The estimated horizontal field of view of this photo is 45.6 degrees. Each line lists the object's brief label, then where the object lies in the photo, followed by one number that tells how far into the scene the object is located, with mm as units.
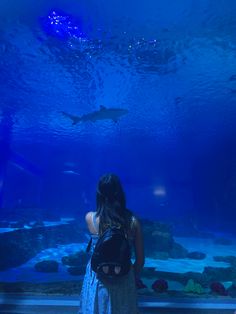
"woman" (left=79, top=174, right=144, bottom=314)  2242
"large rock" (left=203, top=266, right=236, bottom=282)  5965
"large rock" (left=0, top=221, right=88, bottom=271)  7754
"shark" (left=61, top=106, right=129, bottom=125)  13029
